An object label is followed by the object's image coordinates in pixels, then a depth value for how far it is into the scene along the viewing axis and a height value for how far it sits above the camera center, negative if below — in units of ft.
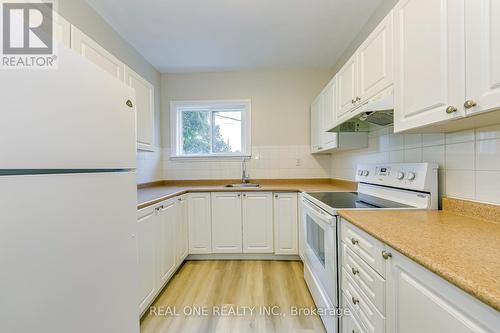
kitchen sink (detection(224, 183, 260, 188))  10.35 -0.87
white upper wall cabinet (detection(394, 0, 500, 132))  2.61 +1.35
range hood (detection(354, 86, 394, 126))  4.46 +1.17
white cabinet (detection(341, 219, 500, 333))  1.88 -1.45
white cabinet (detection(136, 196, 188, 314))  5.52 -2.24
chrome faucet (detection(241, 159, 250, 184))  10.71 -0.40
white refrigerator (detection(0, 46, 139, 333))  1.96 -0.35
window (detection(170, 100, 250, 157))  11.03 +1.79
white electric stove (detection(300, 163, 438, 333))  4.51 -0.89
